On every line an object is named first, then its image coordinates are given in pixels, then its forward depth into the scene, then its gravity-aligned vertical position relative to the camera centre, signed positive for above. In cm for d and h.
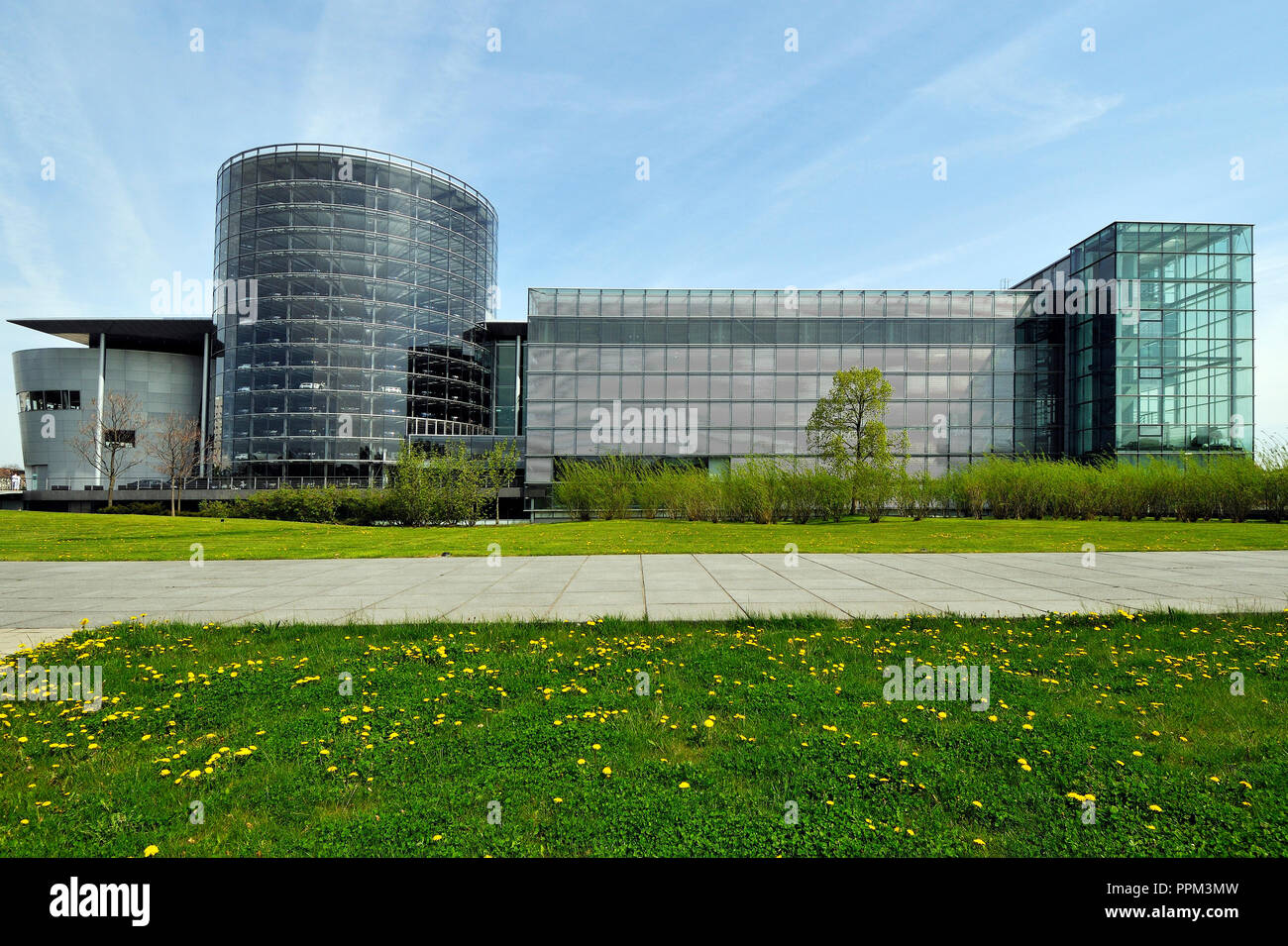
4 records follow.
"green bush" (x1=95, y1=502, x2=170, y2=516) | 3773 -189
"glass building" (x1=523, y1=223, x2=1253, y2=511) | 4262 +803
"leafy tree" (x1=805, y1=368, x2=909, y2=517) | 2842 +247
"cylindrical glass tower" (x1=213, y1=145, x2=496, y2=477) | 5266 +1460
